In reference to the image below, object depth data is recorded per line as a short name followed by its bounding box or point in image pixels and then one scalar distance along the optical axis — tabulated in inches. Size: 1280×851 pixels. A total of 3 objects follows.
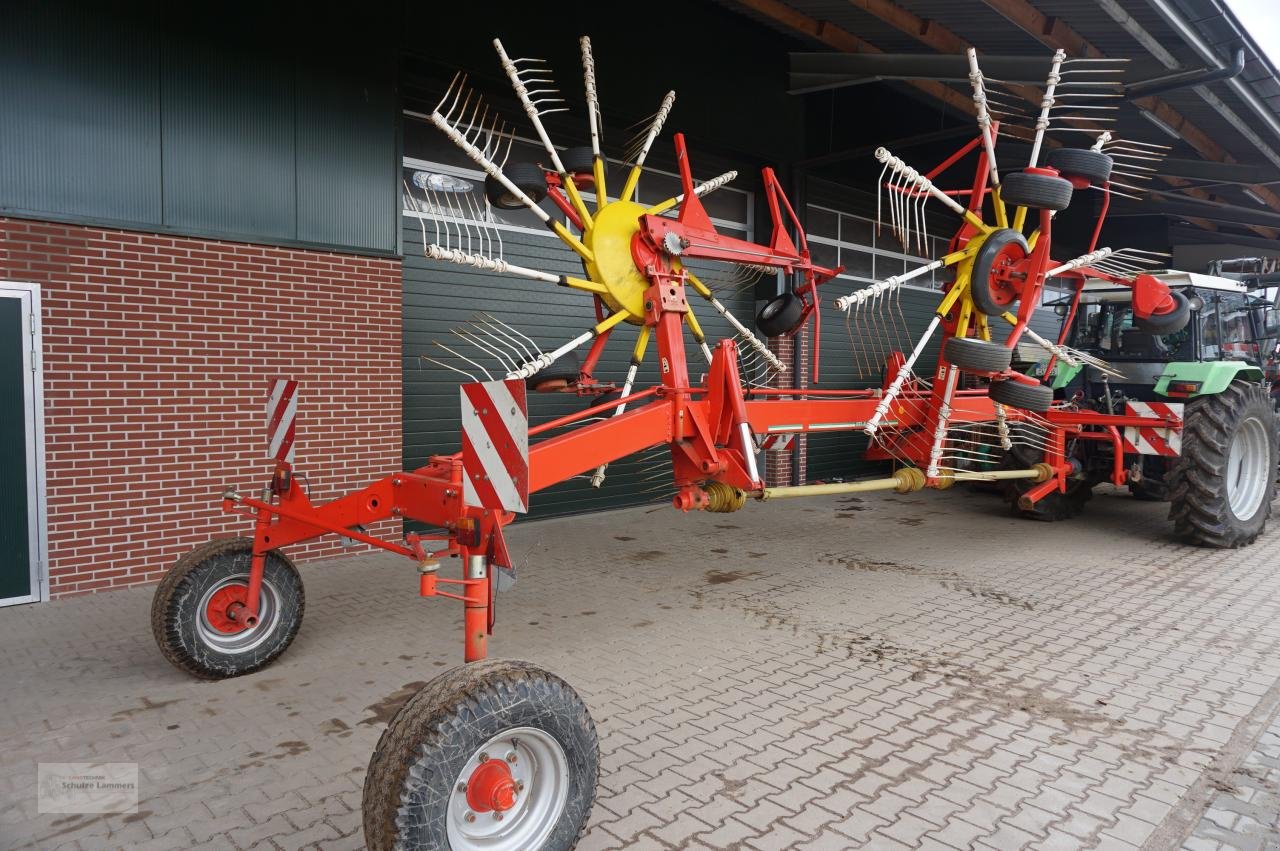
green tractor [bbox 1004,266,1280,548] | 273.7
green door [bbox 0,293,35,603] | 198.2
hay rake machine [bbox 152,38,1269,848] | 96.4
